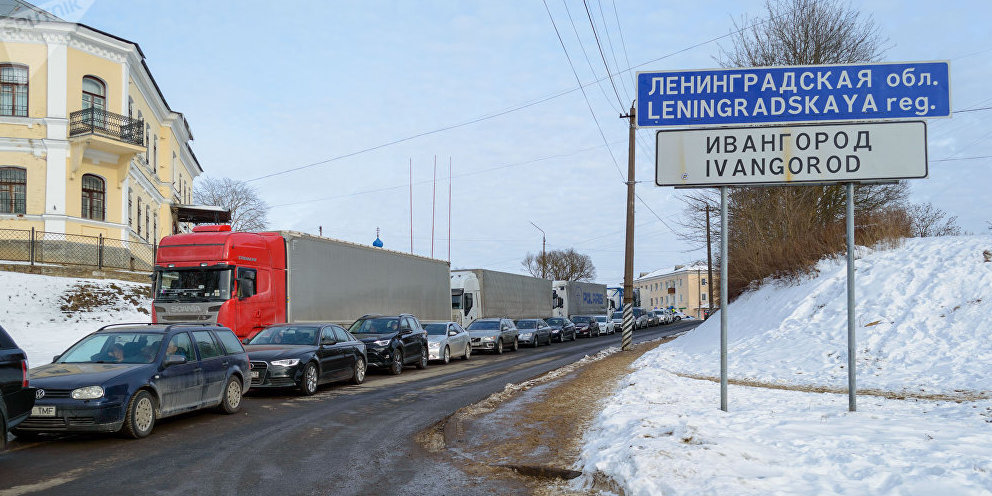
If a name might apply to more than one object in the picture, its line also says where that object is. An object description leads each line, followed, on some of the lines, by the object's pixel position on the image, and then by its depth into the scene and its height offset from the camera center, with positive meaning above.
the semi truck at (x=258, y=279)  17.48 -0.13
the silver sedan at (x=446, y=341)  22.97 -2.19
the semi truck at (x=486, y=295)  34.66 -1.03
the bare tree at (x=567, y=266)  105.12 +1.26
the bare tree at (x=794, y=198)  25.23 +2.85
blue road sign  8.88 +2.27
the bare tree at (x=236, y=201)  69.25 +6.94
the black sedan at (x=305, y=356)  13.59 -1.62
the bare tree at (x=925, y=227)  25.56 +1.73
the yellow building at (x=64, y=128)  29.78 +6.12
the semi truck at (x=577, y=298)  49.97 -1.73
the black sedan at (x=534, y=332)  34.66 -2.73
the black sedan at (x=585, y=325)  47.22 -3.31
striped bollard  27.02 -1.97
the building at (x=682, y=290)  135.50 -2.85
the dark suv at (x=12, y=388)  6.96 -1.12
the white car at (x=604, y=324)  51.16 -3.51
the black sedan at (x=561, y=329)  39.94 -3.02
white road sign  8.84 +1.49
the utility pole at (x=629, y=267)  26.25 +0.28
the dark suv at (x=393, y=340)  18.64 -1.73
